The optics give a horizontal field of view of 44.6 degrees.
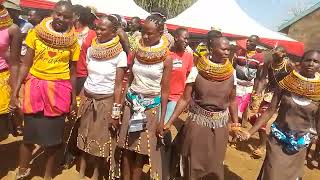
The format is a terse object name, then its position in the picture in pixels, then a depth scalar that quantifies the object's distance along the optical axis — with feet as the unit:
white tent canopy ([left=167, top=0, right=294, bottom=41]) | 54.80
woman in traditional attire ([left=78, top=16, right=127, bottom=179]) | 15.21
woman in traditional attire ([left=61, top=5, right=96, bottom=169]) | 18.22
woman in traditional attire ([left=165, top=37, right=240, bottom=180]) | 14.21
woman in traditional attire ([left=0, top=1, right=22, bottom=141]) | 14.29
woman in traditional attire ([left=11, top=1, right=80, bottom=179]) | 14.23
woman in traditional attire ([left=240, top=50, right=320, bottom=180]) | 13.75
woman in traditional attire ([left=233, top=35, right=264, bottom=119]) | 25.57
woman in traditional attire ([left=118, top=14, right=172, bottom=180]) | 14.40
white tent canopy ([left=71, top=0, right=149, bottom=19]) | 50.21
